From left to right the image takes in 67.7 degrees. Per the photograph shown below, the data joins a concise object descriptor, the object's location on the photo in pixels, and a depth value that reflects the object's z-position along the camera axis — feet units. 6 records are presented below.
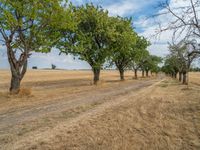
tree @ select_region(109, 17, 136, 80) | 74.89
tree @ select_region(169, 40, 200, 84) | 67.23
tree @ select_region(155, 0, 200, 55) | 26.08
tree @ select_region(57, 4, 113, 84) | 66.41
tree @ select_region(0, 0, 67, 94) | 36.49
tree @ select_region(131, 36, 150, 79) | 107.06
